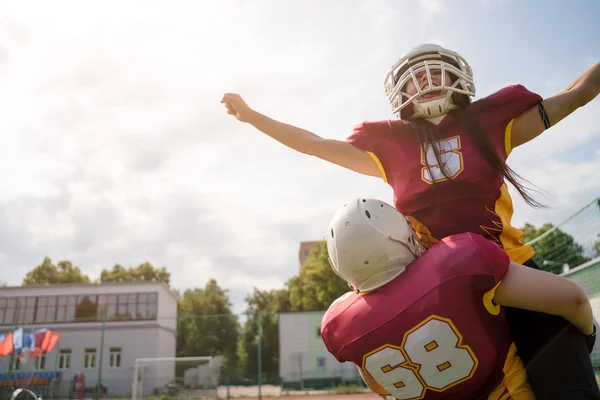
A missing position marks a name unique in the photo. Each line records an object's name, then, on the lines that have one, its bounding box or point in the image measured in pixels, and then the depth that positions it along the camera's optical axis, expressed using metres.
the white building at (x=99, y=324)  31.12
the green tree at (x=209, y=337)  47.91
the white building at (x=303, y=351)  30.77
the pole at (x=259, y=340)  19.23
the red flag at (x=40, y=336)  18.75
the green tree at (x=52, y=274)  47.59
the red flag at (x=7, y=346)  17.75
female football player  2.03
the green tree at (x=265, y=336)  36.87
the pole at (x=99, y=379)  19.83
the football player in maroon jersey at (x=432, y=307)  1.61
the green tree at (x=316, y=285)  42.69
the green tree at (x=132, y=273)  54.34
